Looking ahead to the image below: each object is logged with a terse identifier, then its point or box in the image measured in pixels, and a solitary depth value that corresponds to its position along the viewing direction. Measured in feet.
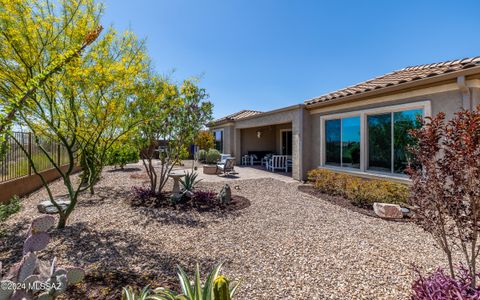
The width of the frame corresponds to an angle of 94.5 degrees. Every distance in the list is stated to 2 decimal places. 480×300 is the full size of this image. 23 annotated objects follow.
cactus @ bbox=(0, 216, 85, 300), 6.79
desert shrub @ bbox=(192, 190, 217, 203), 24.40
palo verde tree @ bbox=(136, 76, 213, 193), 23.61
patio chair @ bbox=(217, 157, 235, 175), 43.06
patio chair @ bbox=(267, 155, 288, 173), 49.81
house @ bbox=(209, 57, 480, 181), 20.25
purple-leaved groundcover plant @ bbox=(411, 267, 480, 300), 7.11
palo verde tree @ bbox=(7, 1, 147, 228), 14.98
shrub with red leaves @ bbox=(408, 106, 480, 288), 7.31
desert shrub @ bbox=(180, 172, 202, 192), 25.73
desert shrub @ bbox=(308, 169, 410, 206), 21.91
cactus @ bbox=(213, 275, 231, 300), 6.06
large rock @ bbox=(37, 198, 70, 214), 20.64
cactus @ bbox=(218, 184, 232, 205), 23.81
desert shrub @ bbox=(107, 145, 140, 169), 48.61
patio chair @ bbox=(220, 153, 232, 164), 57.93
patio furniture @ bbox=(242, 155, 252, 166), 61.16
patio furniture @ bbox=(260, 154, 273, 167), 54.37
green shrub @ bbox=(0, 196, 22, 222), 15.43
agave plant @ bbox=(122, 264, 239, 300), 6.08
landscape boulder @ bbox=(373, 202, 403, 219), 20.11
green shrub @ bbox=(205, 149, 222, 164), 54.08
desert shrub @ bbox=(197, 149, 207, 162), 63.77
